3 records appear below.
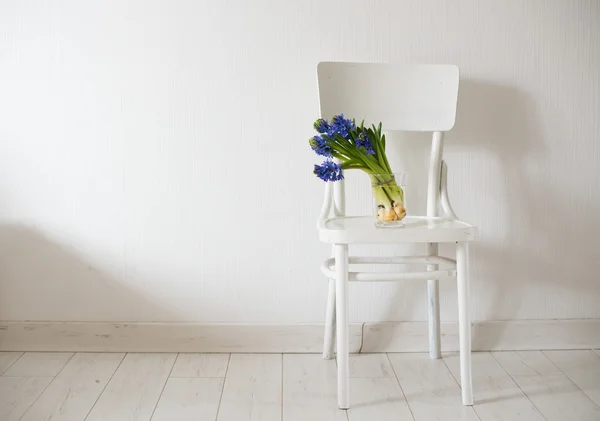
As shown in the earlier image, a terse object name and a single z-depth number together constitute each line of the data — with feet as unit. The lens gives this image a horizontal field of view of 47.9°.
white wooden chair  5.32
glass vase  4.76
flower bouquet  4.75
